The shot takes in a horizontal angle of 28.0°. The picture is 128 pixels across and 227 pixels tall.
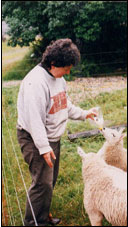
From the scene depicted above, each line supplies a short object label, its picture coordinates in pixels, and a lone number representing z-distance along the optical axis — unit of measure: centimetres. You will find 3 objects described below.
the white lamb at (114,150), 254
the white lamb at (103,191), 207
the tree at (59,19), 634
